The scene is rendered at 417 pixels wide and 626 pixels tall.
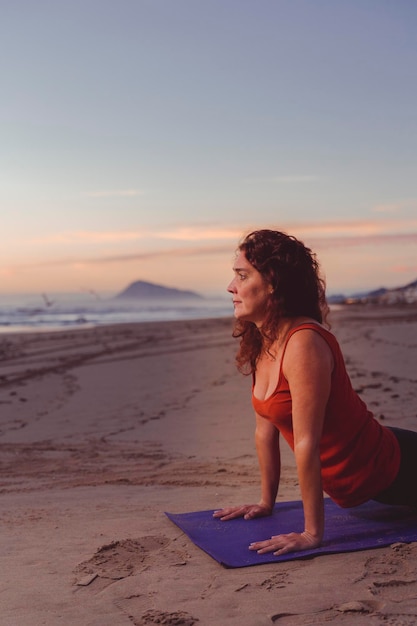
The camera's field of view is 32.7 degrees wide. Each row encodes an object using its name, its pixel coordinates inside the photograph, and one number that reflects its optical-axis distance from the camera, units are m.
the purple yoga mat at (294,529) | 3.15
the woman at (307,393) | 3.13
